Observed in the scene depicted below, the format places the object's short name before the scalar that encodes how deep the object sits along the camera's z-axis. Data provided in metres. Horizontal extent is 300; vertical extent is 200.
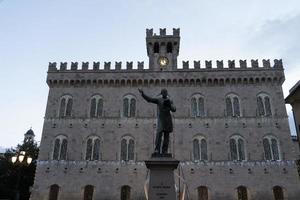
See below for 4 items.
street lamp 18.38
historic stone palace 30.25
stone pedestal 10.24
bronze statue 11.32
